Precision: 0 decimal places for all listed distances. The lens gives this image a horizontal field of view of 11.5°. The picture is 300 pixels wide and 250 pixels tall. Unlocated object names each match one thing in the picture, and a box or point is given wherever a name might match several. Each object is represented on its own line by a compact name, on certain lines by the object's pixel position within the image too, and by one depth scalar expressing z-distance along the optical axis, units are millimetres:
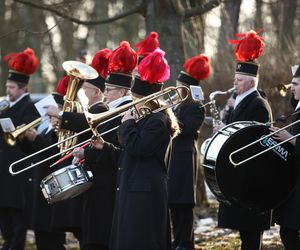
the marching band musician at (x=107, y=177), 14253
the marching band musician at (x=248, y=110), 14280
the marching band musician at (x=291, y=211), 12947
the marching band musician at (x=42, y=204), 16676
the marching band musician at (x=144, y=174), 12632
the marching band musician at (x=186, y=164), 16997
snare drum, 13540
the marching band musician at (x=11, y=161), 18016
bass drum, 13219
